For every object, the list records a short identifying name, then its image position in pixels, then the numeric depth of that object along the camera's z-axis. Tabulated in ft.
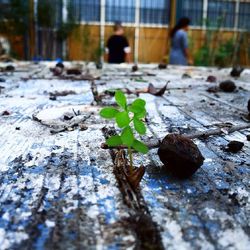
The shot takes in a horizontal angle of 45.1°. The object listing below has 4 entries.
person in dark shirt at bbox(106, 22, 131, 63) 17.14
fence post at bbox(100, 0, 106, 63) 23.47
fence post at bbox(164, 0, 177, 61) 23.75
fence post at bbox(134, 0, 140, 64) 23.75
